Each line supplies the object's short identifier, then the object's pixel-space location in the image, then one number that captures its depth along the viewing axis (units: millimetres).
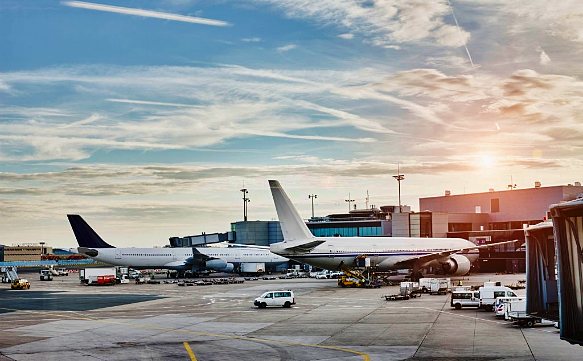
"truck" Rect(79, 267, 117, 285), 111250
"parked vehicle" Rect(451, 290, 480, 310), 58375
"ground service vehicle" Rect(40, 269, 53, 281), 132250
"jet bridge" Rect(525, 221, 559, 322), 27797
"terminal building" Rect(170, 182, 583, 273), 127000
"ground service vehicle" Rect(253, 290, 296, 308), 63812
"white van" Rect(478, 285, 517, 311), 56156
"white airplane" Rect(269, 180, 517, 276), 86438
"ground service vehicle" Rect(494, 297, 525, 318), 49300
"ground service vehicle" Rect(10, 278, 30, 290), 102125
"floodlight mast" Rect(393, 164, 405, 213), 149875
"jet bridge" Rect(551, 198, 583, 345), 22469
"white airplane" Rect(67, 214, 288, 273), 120188
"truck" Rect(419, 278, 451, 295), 76500
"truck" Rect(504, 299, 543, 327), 44938
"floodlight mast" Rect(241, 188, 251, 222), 187900
